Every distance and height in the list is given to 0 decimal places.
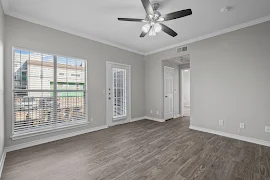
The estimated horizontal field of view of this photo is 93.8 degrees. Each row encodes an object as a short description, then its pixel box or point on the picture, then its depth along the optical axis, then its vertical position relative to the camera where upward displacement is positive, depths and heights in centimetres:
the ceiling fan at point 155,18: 199 +126
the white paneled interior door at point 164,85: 486 +18
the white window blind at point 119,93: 436 -11
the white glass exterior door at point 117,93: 414 -11
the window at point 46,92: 265 -4
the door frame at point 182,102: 568 -56
